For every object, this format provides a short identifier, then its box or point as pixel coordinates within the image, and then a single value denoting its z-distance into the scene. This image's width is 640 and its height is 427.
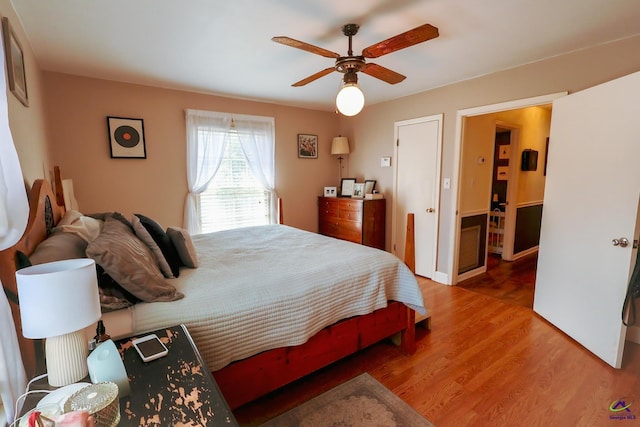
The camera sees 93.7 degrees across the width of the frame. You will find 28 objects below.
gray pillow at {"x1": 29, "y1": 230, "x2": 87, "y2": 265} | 1.26
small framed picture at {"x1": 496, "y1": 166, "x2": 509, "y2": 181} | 4.54
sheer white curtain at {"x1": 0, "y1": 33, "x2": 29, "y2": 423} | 0.85
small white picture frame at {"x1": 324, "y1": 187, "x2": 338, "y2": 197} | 4.82
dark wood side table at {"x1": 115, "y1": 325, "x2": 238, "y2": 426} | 0.85
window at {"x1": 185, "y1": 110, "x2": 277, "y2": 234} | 3.78
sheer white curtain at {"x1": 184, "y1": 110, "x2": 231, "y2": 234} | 3.71
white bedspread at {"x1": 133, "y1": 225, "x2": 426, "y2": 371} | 1.45
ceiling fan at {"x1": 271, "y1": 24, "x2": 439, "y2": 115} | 1.72
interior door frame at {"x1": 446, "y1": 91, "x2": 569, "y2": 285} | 3.00
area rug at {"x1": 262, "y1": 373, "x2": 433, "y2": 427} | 1.66
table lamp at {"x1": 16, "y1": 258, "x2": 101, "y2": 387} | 0.87
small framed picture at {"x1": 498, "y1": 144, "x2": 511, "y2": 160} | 4.46
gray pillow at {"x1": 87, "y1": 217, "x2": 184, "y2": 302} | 1.36
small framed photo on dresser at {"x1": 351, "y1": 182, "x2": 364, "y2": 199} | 4.53
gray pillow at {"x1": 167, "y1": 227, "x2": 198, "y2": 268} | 2.00
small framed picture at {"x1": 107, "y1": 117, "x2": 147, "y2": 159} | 3.27
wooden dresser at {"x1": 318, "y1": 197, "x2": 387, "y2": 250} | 4.20
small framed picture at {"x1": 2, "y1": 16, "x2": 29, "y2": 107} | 1.51
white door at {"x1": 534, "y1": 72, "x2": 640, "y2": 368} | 2.02
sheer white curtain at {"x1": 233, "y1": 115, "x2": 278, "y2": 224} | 4.09
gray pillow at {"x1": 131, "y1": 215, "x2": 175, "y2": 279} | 1.80
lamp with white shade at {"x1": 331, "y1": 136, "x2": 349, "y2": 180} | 4.73
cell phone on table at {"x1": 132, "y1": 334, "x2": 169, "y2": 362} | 1.12
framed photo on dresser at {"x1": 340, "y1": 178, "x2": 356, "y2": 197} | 4.71
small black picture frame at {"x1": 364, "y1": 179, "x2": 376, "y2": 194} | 4.48
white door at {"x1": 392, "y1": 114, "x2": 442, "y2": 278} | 3.71
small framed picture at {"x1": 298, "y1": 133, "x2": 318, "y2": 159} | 4.62
